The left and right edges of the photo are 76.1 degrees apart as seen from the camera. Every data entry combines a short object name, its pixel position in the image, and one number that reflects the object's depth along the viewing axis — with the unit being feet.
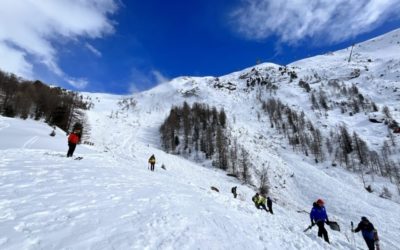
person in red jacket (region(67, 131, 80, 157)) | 66.74
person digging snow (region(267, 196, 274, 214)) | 69.98
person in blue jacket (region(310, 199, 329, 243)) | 42.83
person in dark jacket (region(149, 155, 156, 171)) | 99.15
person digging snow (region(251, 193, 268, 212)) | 69.07
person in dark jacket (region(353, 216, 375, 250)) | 42.68
